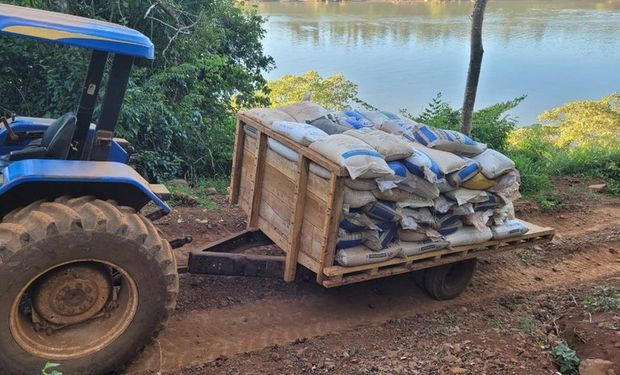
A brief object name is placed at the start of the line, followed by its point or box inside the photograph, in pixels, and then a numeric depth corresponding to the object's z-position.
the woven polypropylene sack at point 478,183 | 3.76
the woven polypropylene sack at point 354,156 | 3.21
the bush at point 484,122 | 7.96
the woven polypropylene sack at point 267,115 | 4.05
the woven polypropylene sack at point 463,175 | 3.68
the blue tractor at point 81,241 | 2.57
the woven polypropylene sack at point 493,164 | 3.79
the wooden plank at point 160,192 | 3.43
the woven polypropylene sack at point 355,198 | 3.35
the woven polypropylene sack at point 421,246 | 3.63
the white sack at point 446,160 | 3.64
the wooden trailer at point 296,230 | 3.38
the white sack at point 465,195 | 3.72
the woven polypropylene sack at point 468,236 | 3.81
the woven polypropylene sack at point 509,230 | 4.03
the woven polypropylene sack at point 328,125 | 3.93
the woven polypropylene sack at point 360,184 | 3.31
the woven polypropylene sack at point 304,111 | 4.15
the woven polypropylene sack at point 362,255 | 3.41
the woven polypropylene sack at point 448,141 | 3.89
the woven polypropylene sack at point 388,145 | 3.50
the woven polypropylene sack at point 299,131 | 3.55
